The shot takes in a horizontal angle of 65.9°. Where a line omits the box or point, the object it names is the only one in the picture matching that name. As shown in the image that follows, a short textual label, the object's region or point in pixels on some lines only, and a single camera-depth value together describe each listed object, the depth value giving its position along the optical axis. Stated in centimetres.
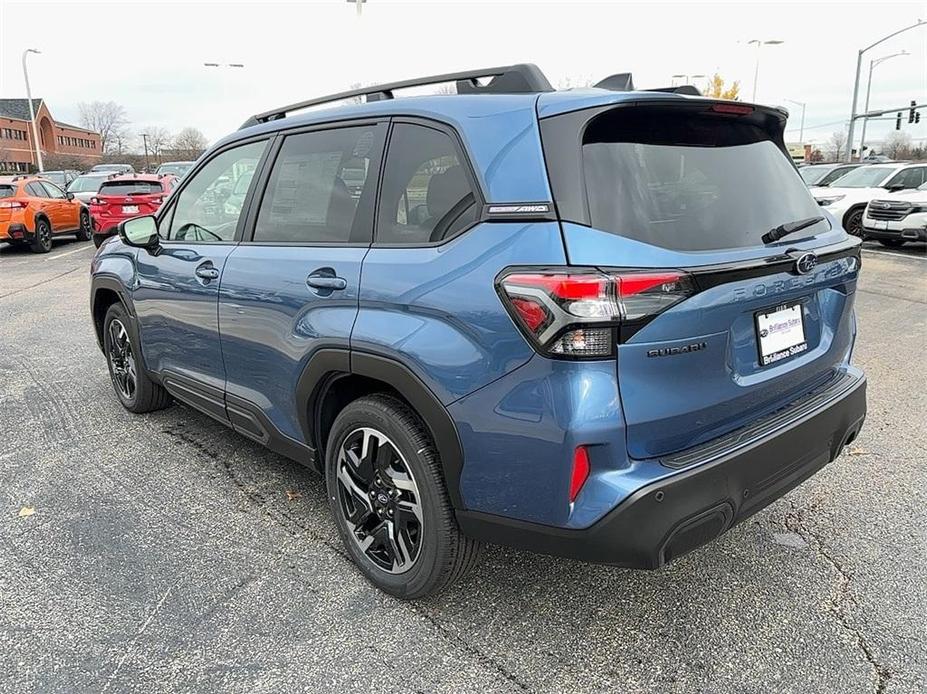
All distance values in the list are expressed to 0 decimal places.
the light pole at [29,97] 3972
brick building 7700
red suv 1556
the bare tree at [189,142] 7099
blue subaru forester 209
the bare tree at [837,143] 9255
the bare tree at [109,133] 9338
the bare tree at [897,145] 7830
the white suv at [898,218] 1322
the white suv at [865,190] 1478
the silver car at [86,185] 2011
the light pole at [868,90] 3907
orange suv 1430
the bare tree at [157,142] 8506
